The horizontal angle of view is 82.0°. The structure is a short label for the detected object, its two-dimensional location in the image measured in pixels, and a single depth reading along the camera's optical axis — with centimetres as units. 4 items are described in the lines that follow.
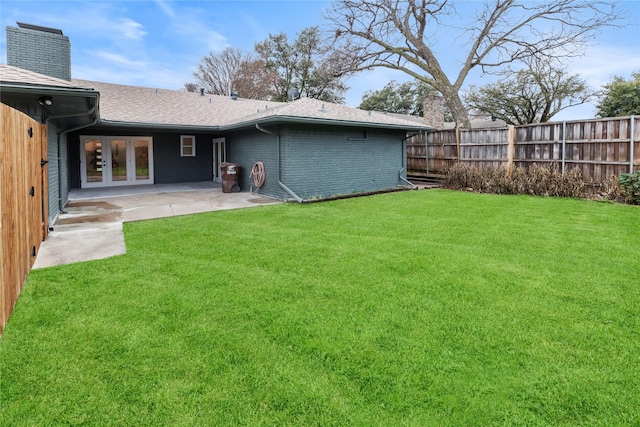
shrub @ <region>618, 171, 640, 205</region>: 835
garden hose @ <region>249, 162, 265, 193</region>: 1066
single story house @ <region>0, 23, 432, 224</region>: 979
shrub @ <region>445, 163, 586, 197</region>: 980
